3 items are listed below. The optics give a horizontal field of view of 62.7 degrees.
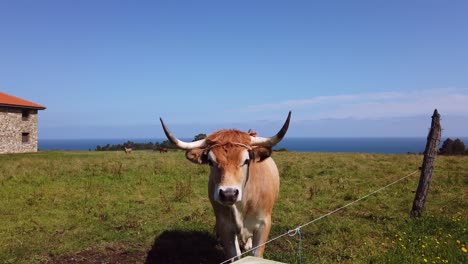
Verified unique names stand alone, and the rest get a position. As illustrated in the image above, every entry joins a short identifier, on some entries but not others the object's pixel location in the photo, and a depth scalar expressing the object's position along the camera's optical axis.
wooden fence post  8.80
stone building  35.16
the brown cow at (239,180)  4.92
